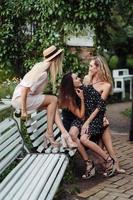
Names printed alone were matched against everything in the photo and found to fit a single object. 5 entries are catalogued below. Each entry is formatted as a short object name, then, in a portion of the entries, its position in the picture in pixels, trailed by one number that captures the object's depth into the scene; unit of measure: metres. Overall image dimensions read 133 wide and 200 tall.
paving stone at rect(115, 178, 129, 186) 4.63
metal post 6.58
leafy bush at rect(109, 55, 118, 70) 13.95
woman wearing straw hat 4.60
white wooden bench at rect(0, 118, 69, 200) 3.23
